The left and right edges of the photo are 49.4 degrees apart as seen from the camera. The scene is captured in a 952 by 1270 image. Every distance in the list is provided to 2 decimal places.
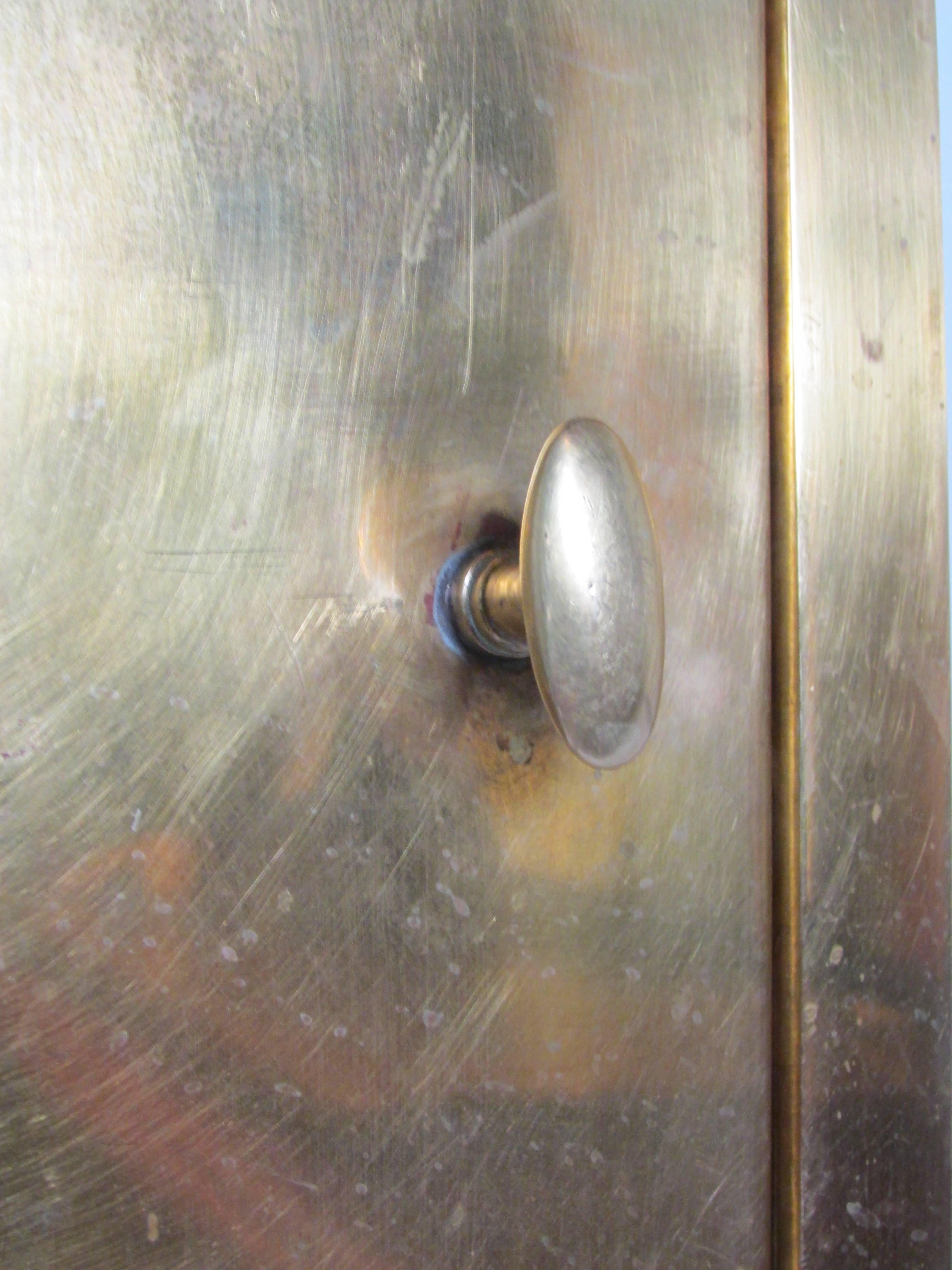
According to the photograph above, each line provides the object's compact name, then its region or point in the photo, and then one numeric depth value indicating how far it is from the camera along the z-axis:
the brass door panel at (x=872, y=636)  0.38
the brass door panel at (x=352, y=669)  0.24
